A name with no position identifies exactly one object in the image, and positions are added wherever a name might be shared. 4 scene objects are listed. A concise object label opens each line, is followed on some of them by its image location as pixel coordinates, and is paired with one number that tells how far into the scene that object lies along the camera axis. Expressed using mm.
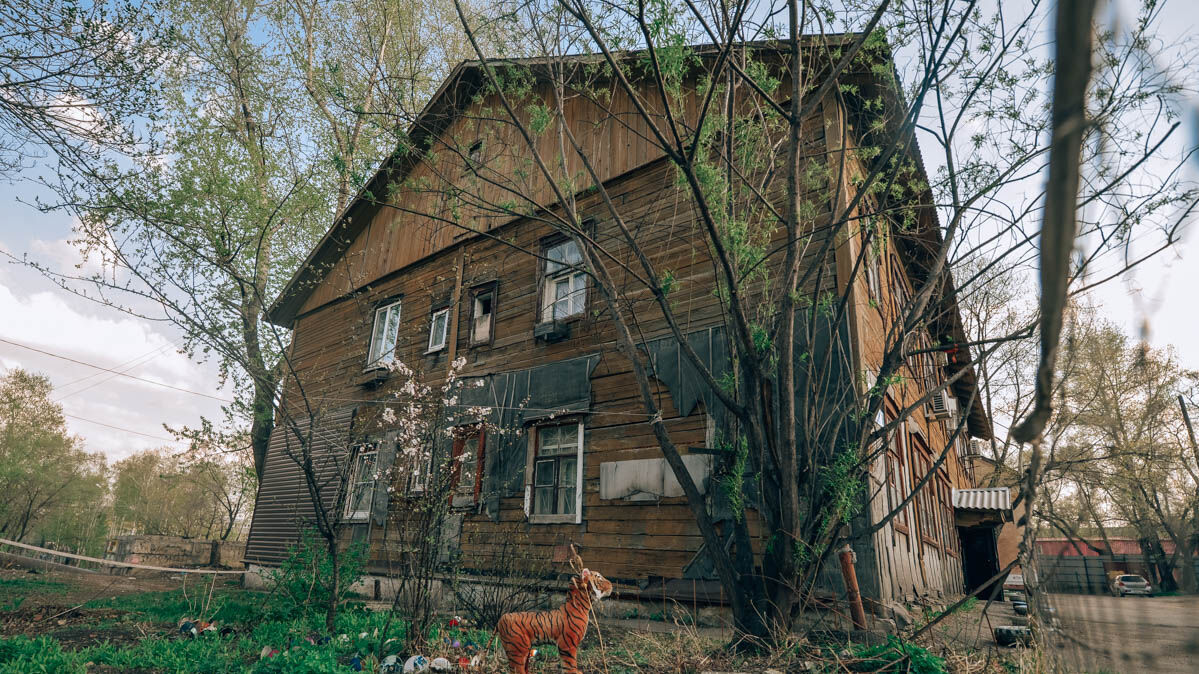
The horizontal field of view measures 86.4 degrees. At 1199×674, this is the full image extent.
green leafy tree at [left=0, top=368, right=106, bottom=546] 25578
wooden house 8336
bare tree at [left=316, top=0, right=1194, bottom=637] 5254
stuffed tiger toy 4680
